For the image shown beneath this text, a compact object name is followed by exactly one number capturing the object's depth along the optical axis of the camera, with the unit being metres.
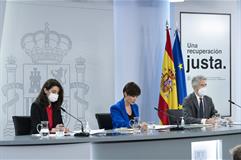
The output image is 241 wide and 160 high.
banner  8.41
